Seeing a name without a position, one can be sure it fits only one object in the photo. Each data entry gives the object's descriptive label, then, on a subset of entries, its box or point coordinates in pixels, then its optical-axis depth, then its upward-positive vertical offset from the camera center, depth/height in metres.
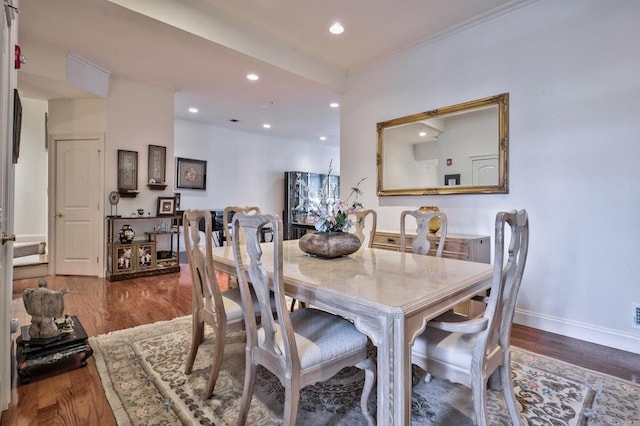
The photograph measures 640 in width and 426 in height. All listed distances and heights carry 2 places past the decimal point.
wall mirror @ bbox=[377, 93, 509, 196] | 3.03 +0.67
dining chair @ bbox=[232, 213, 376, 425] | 1.26 -0.58
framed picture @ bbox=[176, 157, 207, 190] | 6.70 +0.77
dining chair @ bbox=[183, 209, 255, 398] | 1.73 -0.55
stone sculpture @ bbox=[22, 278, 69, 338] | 1.92 -0.62
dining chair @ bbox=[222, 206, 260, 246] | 2.84 -0.02
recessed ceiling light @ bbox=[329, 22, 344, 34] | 3.25 +1.91
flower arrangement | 1.96 -0.01
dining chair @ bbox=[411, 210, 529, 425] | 1.25 -0.57
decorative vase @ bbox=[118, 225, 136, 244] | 4.47 -0.37
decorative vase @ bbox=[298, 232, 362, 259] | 1.97 -0.20
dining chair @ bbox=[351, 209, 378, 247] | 2.69 -0.08
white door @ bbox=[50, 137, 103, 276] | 4.46 +0.03
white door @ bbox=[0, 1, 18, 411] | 1.41 +0.09
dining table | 1.12 -0.33
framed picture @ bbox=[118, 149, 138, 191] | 4.56 +0.56
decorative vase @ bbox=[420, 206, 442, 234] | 3.23 -0.11
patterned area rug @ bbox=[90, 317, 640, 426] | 1.58 -1.02
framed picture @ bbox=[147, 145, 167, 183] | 4.81 +0.68
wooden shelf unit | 4.34 -0.60
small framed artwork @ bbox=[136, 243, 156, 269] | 4.55 -0.68
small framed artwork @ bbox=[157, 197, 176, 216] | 4.85 +0.05
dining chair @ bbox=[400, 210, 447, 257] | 2.43 -0.13
